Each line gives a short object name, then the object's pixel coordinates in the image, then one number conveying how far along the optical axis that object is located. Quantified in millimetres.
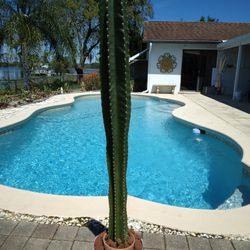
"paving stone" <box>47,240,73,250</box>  2842
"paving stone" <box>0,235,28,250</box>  2844
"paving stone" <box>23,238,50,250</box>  2840
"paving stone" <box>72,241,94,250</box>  2844
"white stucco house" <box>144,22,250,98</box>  17359
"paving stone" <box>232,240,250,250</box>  2895
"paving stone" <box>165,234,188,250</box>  2889
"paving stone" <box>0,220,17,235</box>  3129
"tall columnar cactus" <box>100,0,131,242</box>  1905
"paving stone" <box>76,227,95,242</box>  3002
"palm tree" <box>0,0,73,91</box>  14828
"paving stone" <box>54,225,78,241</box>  3021
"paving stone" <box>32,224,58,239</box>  3039
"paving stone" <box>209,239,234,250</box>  2889
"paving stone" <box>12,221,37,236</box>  3088
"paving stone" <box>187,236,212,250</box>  2898
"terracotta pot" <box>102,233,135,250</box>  2413
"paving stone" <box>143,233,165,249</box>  2894
